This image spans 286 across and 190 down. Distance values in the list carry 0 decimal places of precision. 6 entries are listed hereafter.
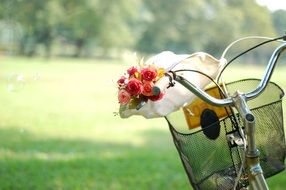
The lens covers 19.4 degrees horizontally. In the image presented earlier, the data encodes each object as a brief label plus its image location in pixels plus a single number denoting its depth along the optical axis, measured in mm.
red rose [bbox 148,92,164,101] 2059
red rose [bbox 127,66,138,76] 2064
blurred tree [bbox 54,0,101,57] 19712
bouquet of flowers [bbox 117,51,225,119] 2047
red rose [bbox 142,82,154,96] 2039
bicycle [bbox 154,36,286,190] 2057
